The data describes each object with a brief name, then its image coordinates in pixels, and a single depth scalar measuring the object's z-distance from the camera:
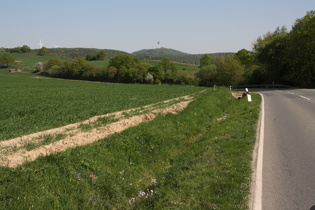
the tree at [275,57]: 42.19
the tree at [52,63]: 102.31
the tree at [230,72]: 54.68
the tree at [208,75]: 59.67
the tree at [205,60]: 109.12
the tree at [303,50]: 35.97
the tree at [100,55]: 158.68
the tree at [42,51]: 171.38
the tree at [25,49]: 174.75
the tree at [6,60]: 113.25
